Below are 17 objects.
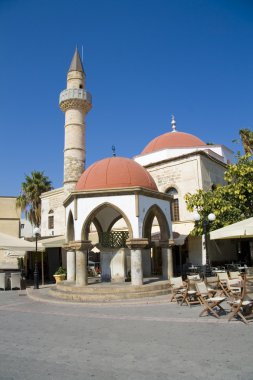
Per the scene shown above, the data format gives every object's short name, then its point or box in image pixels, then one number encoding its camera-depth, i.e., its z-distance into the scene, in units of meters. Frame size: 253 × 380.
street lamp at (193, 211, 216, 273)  12.87
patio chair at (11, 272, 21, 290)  15.85
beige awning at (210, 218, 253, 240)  9.64
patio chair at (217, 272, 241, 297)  9.01
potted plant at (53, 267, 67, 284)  16.04
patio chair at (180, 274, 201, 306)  9.10
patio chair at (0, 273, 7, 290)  15.87
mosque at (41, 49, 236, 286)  12.12
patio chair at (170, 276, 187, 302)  9.89
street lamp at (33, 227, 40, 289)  14.51
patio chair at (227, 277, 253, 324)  6.96
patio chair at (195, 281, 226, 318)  7.47
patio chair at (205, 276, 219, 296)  8.52
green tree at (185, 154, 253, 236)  16.34
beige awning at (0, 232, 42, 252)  15.70
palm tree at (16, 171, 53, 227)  30.44
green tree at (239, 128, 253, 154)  25.62
